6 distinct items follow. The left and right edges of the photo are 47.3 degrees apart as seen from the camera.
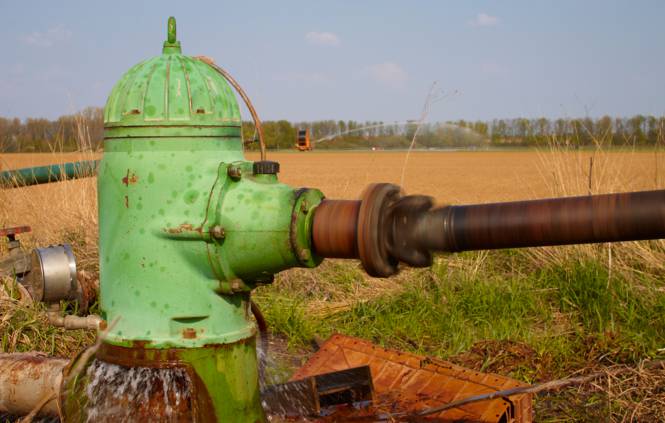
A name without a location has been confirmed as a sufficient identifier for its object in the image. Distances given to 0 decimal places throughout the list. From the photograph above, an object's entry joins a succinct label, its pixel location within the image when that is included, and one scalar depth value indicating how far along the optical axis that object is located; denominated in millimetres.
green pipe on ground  6129
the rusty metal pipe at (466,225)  1567
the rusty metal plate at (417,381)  2580
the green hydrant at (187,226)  1930
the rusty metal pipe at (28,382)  2646
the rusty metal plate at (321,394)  2719
